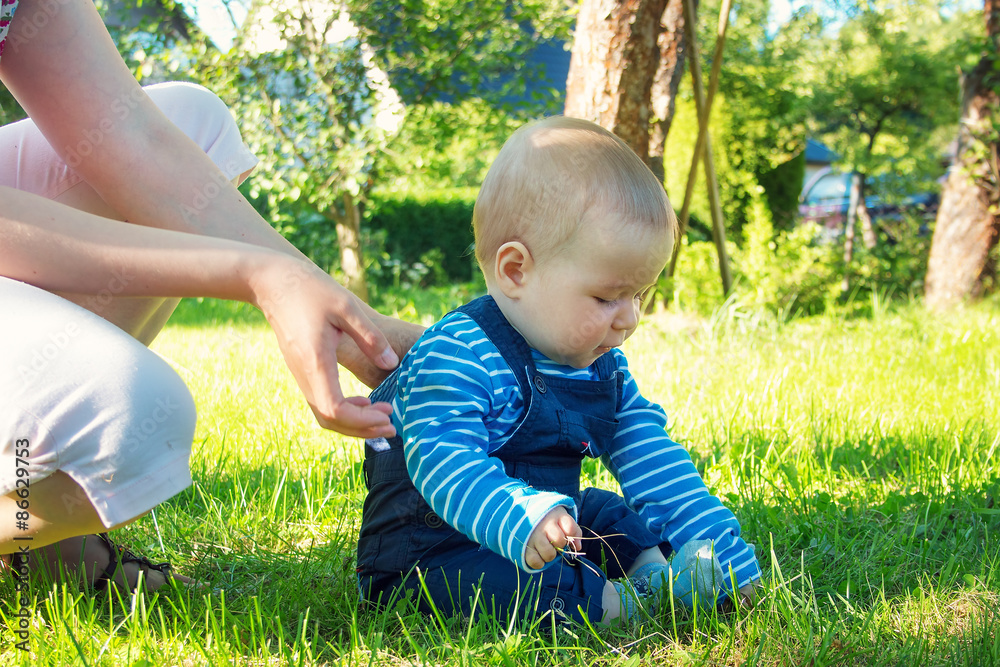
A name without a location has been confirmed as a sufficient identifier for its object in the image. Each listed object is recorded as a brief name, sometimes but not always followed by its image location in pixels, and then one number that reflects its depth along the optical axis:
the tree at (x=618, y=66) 4.35
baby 1.43
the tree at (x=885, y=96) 12.21
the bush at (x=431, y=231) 11.48
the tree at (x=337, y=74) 6.50
